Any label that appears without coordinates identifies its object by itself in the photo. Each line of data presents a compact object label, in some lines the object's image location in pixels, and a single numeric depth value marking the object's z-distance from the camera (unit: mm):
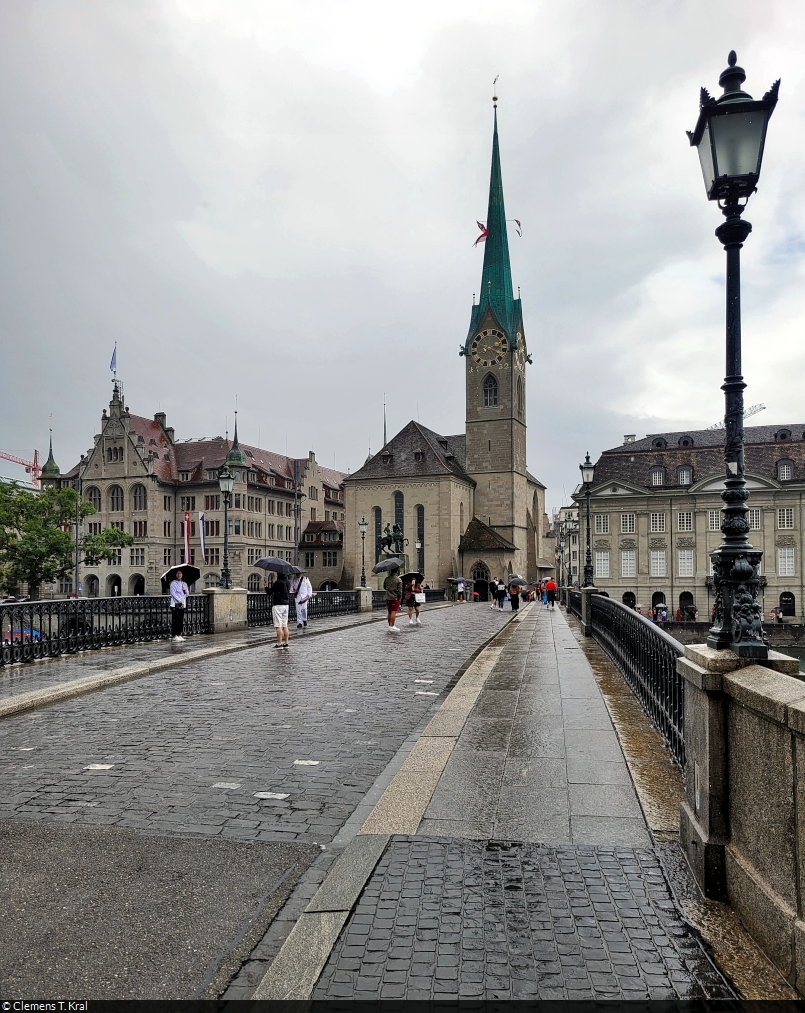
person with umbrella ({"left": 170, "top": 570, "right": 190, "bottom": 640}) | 17594
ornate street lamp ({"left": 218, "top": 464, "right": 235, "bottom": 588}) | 21016
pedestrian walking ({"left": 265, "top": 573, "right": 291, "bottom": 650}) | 15633
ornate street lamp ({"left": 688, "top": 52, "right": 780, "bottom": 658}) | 4453
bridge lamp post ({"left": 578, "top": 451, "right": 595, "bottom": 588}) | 25359
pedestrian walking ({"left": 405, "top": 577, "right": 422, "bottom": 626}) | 23484
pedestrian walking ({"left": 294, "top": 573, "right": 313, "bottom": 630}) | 19422
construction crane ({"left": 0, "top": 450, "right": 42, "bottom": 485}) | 167200
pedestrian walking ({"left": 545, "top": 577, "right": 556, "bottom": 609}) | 38625
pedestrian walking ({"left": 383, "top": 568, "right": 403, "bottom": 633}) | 20484
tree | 48031
